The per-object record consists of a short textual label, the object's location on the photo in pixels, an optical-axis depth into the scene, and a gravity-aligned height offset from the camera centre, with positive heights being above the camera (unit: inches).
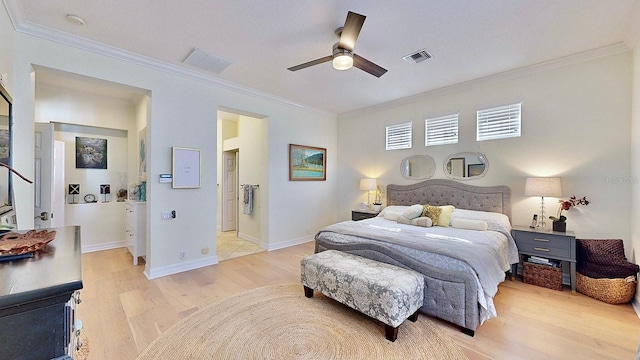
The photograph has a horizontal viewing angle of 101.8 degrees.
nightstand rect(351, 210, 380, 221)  197.6 -27.0
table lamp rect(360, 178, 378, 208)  202.9 -4.4
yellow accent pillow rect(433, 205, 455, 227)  145.2 -21.2
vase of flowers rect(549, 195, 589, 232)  127.9 -13.6
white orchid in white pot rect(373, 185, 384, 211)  207.9 -14.5
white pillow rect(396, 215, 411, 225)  150.8 -23.8
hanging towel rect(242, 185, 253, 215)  218.7 -16.9
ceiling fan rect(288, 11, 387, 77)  89.4 +50.8
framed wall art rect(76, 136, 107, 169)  185.2 +19.2
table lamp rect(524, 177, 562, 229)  128.6 -3.6
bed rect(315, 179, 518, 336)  90.4 -28.5
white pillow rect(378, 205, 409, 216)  168.3 -19.8
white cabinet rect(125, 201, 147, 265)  157.0 -30.4
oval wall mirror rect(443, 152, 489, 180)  161.9 +9.0
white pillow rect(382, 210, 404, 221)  163.0 -22.5
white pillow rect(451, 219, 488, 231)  131.6 -23.4
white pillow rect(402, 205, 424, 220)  152.0 -19.7
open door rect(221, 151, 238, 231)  259.6 -12.9
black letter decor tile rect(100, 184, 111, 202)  193.6 -8.0
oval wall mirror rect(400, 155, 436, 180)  183.8 +9.1
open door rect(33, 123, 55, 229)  140.1 +4.5
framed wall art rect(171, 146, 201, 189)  145.5 +6.9
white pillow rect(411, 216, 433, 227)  142.1 -23.3
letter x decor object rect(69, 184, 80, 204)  181.1 -8.2
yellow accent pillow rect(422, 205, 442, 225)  148.2 -19.3
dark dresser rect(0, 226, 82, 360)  28.2 -15.0
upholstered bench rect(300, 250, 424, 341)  84.4 -38.0
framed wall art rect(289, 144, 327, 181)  208.7 +13.8
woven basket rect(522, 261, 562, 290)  123.9 -47.2
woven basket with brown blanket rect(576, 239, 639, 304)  107.7 -39.9
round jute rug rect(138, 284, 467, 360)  79.8 -53.2
